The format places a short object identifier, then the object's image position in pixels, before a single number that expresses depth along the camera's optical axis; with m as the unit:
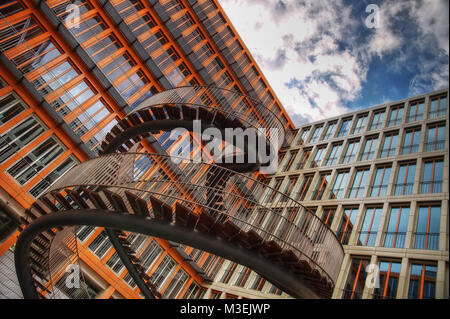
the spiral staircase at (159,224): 5.92
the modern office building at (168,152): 12.48
